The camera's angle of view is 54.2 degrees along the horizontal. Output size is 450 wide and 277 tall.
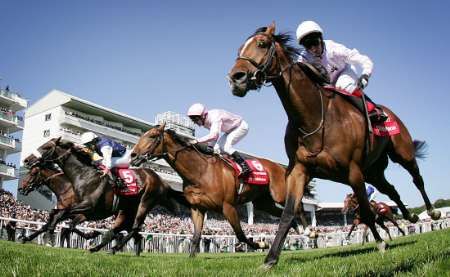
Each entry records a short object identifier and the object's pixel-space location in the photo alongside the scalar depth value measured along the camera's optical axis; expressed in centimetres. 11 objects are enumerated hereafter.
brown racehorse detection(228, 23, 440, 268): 509
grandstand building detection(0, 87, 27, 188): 4916
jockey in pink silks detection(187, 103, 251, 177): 971
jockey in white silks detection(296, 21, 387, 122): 590
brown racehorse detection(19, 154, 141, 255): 1033
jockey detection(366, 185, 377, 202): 1678
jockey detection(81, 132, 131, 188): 1073
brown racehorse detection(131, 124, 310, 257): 895
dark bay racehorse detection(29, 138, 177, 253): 1012
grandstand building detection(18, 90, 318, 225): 5454
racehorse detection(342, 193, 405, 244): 1805
